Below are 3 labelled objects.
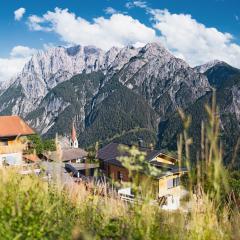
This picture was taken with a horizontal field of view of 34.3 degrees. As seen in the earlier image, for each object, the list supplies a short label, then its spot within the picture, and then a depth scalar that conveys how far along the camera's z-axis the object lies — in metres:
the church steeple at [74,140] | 114.88
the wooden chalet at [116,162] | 37.94
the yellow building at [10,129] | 38.24
